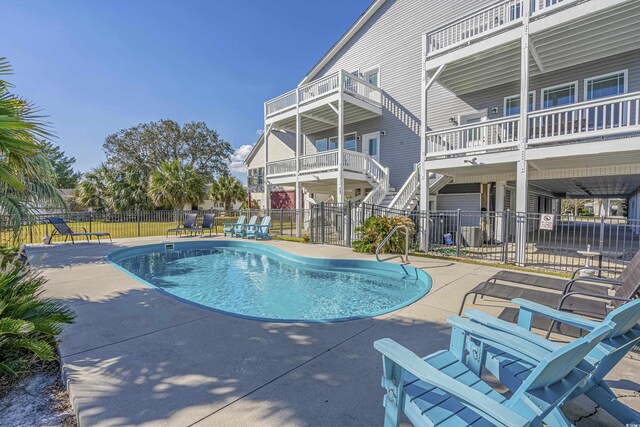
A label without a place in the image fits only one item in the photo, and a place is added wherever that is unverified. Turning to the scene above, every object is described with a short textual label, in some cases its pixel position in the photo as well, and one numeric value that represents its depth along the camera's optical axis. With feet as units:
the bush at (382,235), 31.58
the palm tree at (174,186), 69.77
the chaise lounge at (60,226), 38.55
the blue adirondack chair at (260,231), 46.29
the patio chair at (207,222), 49.41
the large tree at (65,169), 158.61
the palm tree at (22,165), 9.25
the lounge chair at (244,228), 46.98
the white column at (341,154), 42.96
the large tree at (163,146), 119.14
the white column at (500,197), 42.37
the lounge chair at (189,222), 49.42
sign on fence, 25.09
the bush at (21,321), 8.46
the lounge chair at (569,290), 10.18
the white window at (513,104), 37.32
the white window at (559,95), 34.58
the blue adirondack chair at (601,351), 6.09
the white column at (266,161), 55.26
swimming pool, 19.13
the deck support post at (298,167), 47.88
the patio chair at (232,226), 48.77
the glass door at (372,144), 52.00
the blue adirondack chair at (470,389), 4.45
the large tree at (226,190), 86.22
